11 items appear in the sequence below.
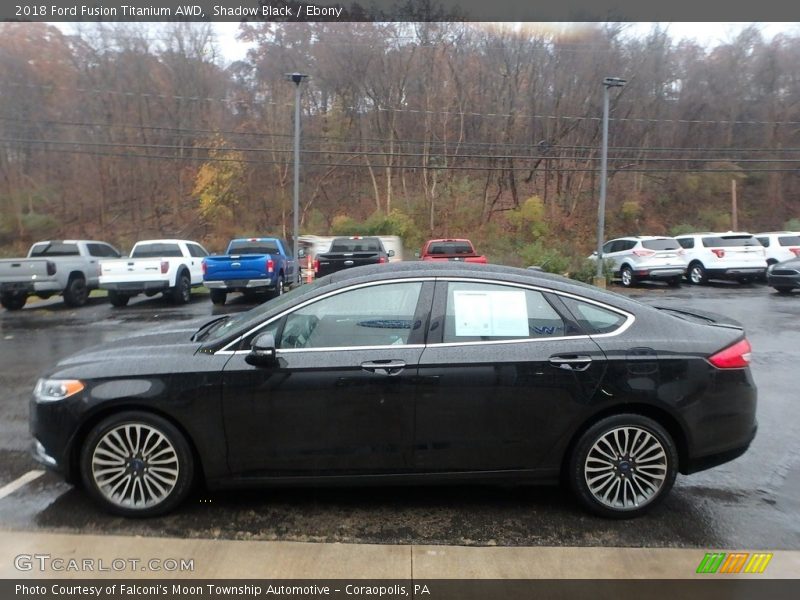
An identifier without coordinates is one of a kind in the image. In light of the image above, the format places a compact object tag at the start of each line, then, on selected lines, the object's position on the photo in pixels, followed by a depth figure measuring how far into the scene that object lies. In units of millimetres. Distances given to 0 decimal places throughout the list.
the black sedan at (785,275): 17094
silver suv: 20438
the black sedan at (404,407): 3723
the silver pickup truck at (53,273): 15000
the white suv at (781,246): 22359
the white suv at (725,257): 20547
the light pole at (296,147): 19609
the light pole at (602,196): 20062
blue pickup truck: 14898
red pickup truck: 17281
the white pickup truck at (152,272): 15500
